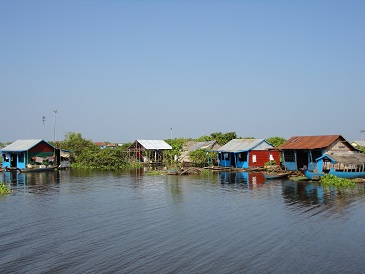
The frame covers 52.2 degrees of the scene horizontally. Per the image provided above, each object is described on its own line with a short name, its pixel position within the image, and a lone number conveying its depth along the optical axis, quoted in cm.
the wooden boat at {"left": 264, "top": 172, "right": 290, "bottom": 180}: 3716
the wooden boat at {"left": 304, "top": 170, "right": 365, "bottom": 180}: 3350
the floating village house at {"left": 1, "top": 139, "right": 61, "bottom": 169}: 5119
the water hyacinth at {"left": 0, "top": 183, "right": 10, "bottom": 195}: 2853
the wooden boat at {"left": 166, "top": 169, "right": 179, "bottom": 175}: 4527
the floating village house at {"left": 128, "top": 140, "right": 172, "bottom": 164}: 6275
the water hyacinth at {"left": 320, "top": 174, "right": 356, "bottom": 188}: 3095
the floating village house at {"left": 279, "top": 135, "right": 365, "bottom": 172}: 3422
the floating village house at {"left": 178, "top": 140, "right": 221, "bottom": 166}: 5558
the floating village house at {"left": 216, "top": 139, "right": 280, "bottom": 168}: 4772
